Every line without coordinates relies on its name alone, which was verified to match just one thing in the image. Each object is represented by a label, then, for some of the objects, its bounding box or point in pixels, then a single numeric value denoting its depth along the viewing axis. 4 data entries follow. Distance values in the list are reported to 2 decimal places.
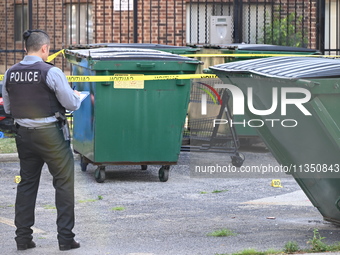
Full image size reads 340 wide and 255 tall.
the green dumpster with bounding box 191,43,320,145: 25.23
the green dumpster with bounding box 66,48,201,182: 19.62
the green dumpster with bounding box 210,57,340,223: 11.97
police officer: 12.87
